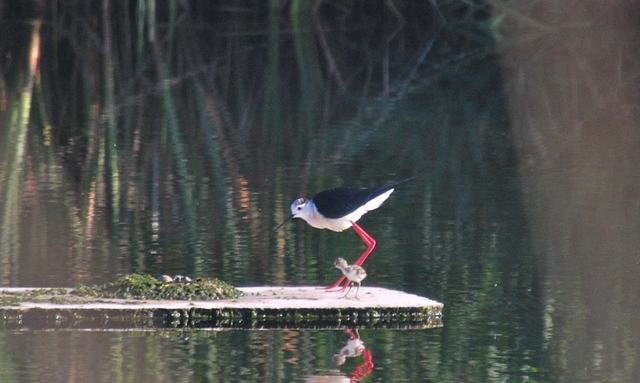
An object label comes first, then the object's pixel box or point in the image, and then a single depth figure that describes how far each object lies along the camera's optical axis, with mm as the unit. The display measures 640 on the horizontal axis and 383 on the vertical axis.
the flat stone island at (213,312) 18000
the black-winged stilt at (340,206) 20609
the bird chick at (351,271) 19078
